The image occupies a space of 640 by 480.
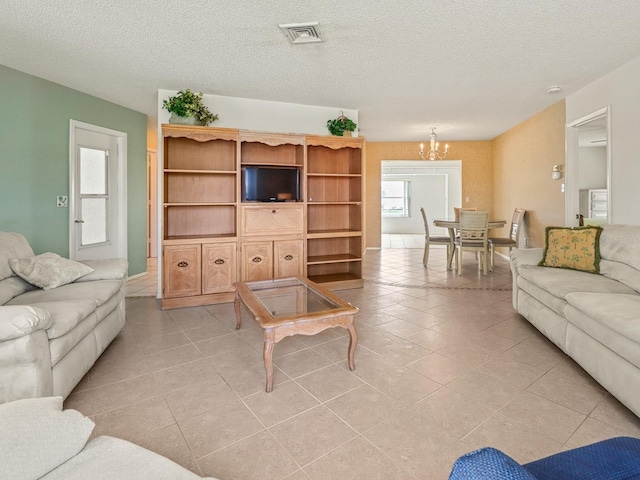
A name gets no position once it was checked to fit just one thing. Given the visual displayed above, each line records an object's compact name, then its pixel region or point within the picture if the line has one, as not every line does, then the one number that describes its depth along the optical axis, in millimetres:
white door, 4225
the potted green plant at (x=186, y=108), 3729
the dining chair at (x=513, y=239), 5472
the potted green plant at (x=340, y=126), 4559
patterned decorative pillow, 3012
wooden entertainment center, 3852
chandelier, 6309
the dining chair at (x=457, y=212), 6756
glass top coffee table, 2100
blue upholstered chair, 640
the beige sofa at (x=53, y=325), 1653
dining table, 5551
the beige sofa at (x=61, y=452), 769
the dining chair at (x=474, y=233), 5301
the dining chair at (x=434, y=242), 5840
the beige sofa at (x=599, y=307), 1843
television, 4145
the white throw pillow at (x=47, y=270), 2559
